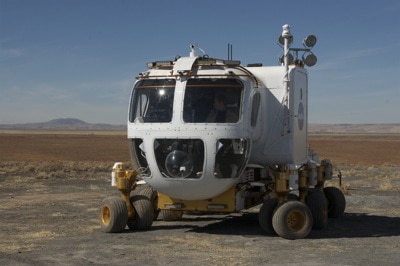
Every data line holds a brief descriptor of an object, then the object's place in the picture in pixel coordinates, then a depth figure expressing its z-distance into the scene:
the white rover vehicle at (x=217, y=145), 10.89
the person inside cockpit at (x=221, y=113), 10.91
